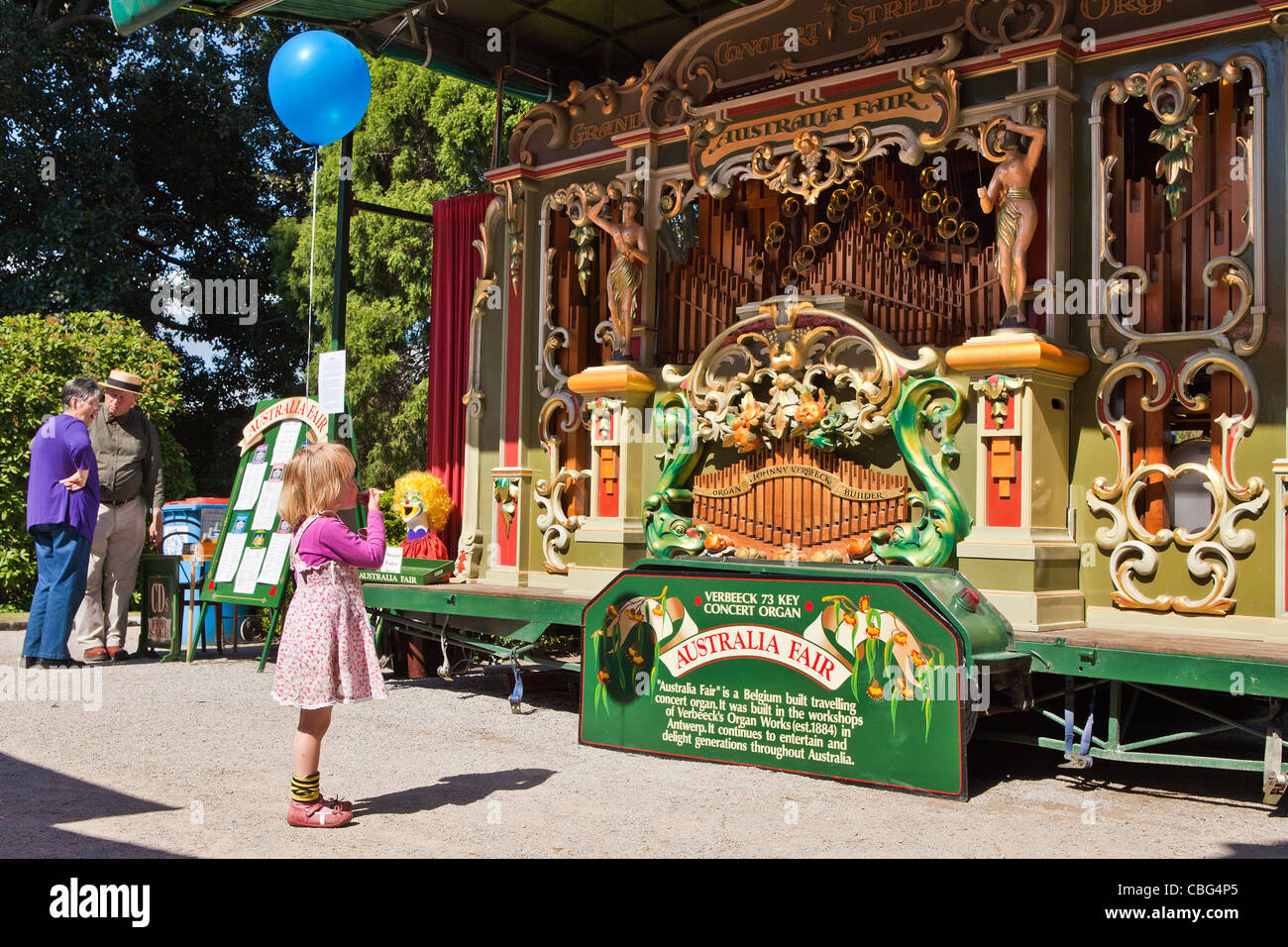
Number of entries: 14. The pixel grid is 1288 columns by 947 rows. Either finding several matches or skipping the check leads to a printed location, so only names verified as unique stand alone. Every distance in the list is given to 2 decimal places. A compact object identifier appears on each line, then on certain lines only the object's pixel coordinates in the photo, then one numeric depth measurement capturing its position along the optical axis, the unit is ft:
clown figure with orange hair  31.89
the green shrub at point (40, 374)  39.40
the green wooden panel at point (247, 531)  29.45
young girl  14.97
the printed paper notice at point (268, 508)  29.66
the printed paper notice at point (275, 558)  28.68
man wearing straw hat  29.37
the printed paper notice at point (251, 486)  30.27
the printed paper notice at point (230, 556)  29.89
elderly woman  25.73
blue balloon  26.37
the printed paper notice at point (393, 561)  28.17
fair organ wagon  18.24
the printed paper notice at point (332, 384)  29.50
